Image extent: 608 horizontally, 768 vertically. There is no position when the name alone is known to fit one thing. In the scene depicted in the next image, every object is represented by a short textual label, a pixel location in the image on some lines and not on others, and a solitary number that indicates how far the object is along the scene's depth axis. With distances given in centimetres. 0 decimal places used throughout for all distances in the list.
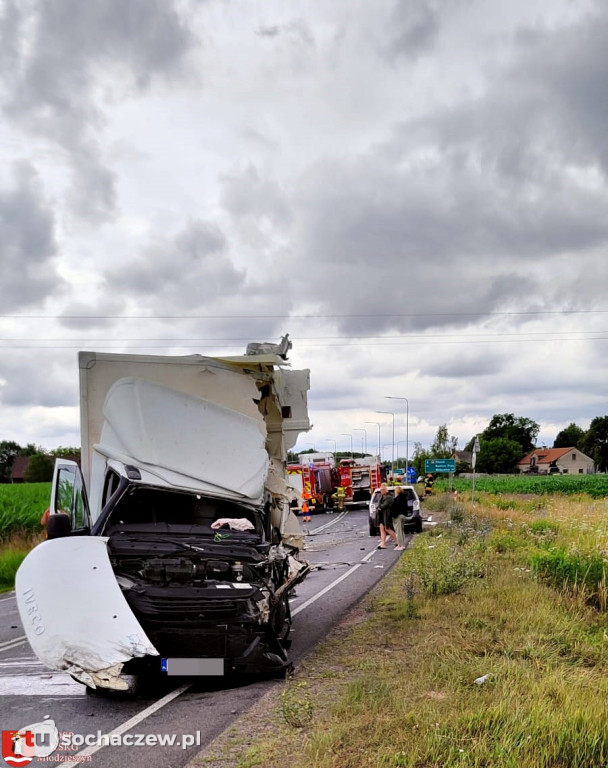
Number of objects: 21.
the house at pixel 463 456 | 15495
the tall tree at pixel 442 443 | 9262
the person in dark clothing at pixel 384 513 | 2012
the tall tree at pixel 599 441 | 12175
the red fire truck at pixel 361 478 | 4222
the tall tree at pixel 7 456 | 10586
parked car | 2373
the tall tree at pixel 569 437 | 15150
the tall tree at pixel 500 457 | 13688
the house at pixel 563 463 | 12706
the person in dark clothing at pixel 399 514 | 1967
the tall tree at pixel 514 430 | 15200
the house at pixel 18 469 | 9681
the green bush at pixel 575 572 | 934
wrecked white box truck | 584
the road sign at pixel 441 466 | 3634
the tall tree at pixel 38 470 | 7169
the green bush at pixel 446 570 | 1014
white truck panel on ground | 571
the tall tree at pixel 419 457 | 9422
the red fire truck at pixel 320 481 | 3991
